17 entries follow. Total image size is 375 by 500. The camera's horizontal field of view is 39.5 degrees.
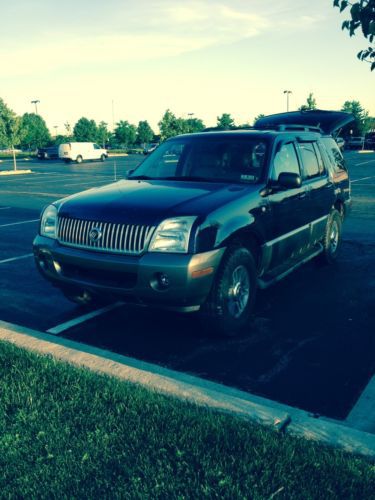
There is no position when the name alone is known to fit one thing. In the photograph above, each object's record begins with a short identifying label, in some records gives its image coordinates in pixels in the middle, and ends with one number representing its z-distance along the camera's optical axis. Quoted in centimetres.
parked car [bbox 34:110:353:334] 420
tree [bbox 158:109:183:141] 6194
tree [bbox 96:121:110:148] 8538
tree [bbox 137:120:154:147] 9812
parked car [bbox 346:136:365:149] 6114
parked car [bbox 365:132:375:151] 5741
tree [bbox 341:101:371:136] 7195
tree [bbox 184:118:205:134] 11198
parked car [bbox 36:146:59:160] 5253
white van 4372
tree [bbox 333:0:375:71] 357
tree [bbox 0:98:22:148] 3491
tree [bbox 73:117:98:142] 8386
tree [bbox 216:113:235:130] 10362
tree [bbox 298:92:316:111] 6628
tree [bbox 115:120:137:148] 9188
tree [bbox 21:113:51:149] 8300
